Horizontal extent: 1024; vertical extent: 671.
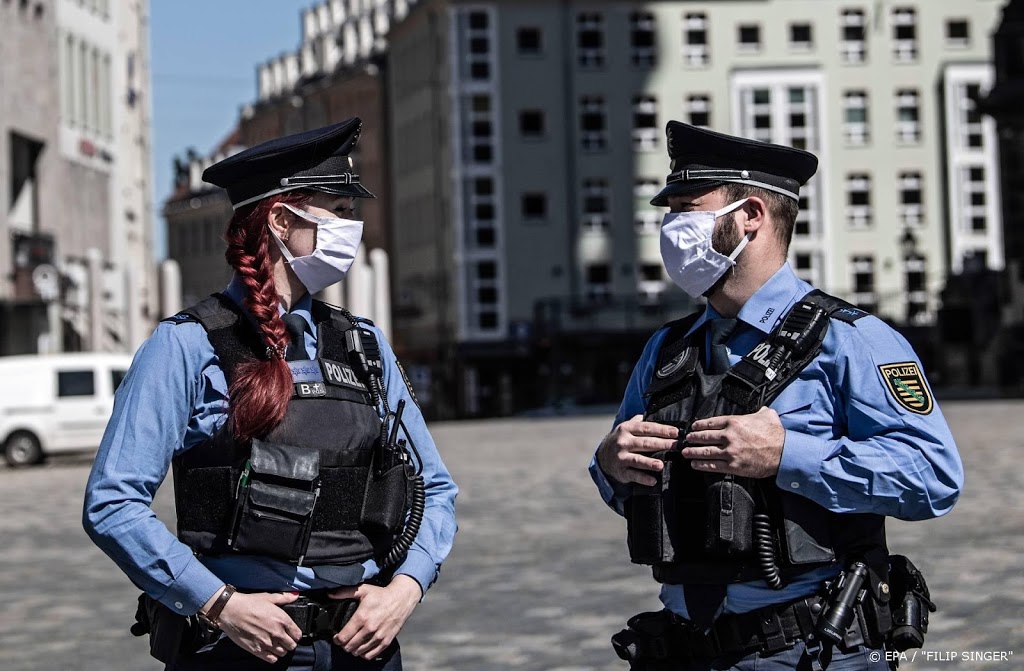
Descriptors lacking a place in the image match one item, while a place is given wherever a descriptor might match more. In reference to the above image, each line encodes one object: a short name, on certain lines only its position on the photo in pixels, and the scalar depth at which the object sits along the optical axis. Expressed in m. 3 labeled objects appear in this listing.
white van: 33.84
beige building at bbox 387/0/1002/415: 80.88
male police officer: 4.37
